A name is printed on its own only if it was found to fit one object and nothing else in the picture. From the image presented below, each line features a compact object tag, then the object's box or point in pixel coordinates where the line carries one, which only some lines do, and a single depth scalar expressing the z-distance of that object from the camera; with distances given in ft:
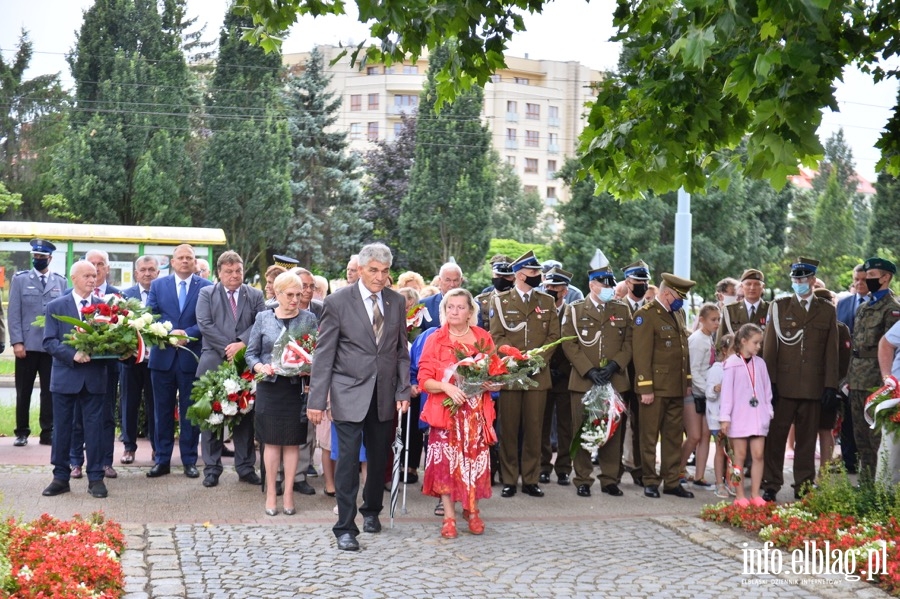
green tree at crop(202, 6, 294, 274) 149.18
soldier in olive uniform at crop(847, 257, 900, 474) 35.68
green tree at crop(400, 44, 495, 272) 155.43
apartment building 295.89
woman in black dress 30.22
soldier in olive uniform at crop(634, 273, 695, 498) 35.12
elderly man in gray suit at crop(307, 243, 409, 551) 26.86
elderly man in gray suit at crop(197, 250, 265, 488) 34.30
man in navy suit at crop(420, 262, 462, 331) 36.83
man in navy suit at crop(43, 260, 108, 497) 31.32
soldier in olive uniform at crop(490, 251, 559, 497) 34.66
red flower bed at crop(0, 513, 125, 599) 20.15
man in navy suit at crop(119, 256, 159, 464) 37.47
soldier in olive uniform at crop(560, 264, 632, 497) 35.06
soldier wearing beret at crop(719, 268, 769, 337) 37.40
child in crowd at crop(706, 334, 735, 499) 34.96
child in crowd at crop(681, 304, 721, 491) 36.55
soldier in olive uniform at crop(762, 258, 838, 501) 35.14
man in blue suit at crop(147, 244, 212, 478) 35.40
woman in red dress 28.25
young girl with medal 32.58
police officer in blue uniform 40.52
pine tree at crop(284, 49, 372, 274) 171.42
